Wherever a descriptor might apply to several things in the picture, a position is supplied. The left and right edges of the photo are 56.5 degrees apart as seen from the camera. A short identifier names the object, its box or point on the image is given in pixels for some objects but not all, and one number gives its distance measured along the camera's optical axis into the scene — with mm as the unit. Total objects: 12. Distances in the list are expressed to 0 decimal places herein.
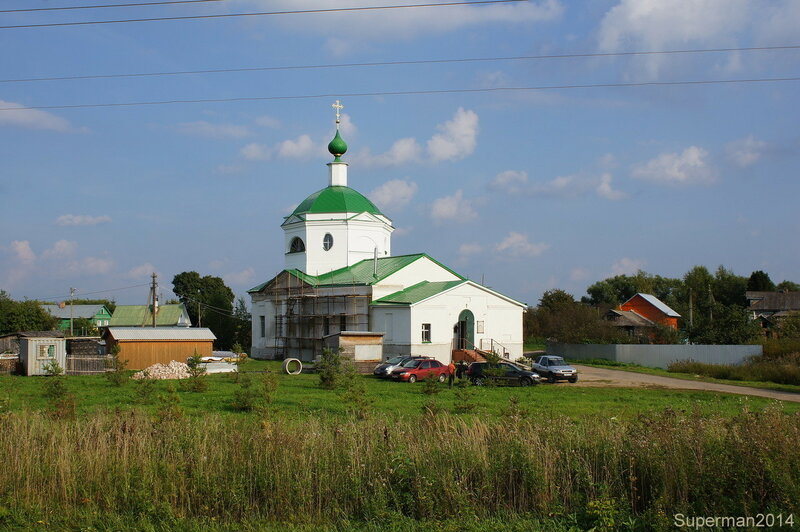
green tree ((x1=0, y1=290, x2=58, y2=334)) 64375
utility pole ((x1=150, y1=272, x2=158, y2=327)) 54188
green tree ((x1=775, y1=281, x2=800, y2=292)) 96775
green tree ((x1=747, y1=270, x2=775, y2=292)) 87812
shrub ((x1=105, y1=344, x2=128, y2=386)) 26809
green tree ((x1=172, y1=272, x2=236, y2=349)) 91469
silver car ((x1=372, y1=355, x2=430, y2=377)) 30438
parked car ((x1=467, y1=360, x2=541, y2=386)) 27844
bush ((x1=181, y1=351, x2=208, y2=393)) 24312
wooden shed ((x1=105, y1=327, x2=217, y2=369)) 37094
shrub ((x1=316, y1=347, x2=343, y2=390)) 26125
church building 39531
